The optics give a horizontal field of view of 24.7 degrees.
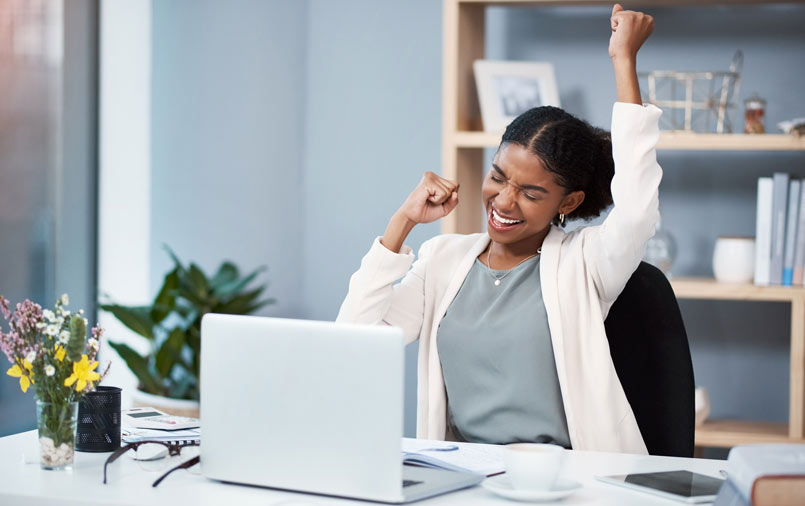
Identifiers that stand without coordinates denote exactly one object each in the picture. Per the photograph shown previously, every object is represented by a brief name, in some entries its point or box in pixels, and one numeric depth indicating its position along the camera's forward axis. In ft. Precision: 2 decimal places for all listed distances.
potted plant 16.42
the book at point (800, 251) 14.77
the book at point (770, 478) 8.87
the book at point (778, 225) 14.81
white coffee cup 9.54
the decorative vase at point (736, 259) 15.04
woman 11.41
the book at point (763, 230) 14.87
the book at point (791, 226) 14.79
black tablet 9.61
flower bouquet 10.03
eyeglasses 10.09
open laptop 9.36
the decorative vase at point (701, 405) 15.11
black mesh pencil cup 10.52
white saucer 9.52
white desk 9.52
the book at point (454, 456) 10.11
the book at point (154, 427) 10.69
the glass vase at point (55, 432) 10.04
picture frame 15.55
